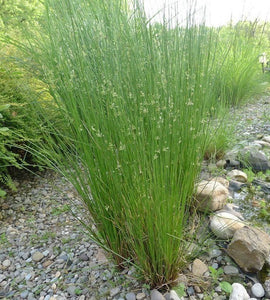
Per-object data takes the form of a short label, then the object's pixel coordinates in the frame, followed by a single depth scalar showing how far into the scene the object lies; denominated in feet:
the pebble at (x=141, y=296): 4.53
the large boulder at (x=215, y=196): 6.14
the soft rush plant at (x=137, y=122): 3.96
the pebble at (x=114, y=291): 4.70
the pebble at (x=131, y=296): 4.54
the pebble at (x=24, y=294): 5.25
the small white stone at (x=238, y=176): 7.61
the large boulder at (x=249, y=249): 4.77
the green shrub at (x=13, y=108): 7.73
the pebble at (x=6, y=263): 6.13
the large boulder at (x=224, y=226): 5.44
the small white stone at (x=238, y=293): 4.34
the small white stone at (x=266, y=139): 9.75
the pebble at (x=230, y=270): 4.88
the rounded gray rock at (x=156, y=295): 4.28
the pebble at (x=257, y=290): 4.53
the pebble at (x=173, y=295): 4.25
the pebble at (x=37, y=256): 6.11
